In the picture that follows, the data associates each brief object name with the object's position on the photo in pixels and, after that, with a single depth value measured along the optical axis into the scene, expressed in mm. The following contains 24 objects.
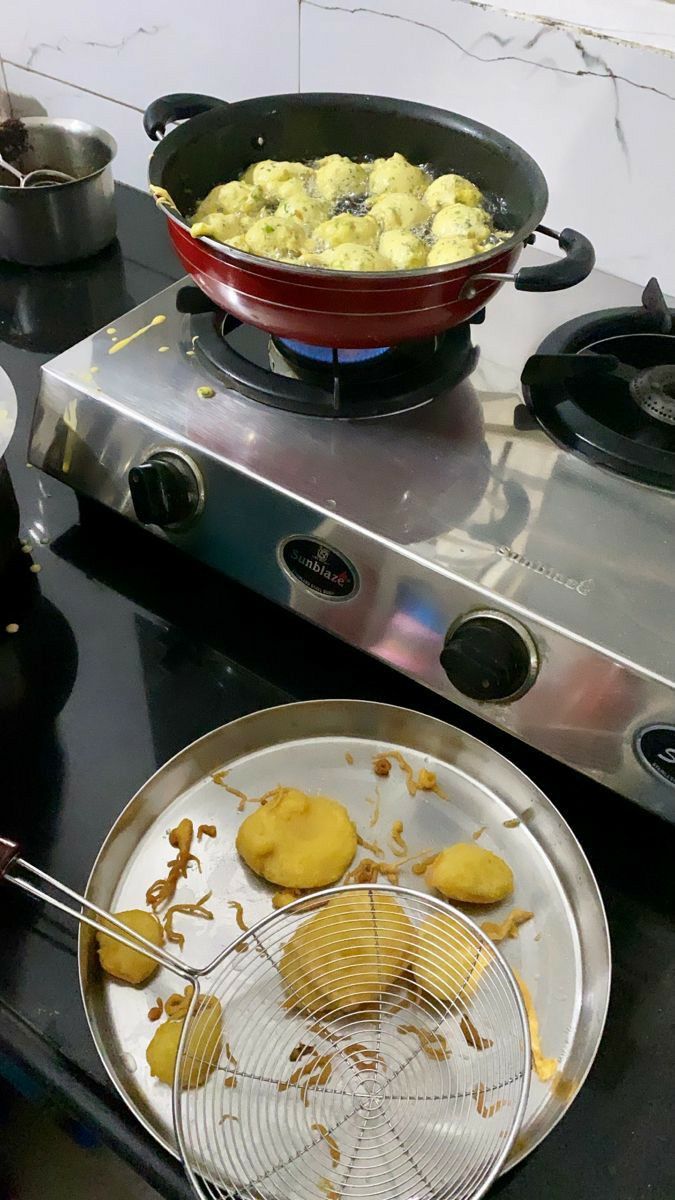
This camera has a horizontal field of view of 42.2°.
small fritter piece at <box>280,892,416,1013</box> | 494
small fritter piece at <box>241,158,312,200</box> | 670
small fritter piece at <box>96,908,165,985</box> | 490
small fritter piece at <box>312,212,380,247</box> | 633
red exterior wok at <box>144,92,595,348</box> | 527
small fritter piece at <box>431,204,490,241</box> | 629
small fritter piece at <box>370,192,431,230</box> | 657
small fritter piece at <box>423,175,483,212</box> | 665
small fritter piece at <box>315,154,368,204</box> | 683
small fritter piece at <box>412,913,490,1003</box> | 500
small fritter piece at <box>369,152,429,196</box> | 675
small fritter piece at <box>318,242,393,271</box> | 593
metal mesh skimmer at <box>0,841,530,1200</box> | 445
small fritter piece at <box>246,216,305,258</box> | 617
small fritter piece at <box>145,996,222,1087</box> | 462
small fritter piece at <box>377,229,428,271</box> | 616
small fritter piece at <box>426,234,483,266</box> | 606
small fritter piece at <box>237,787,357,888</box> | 538
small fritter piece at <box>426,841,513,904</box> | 529
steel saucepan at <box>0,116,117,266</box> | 920
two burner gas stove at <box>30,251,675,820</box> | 517
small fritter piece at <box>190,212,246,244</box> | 612
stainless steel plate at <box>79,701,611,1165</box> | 481
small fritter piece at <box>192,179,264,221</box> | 659
